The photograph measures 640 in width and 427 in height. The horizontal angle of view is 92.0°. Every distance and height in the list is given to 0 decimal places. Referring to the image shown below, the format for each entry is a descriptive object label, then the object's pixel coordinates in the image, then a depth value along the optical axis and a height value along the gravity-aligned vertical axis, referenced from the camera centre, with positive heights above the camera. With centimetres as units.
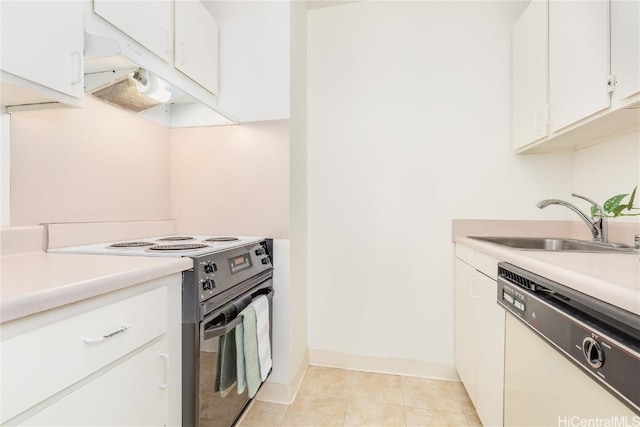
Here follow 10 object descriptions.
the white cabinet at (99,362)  59 -35
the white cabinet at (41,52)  87 +49
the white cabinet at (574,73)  109 +60
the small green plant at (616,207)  125 +2
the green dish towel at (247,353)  132 -61
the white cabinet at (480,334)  128 -58
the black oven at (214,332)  107 -44
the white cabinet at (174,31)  121 +83
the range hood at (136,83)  106 +53
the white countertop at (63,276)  60 -16
